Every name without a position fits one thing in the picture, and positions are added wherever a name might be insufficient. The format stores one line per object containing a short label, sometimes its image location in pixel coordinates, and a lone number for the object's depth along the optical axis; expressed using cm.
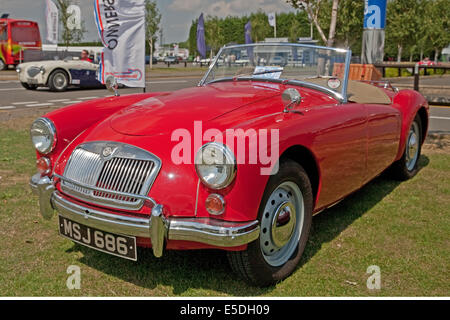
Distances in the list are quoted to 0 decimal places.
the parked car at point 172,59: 5800
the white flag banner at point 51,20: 2080
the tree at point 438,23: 4294
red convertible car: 235
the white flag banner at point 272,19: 4423
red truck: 2261
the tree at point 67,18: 2852
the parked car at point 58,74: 1422
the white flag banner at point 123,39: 765
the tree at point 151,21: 3450
